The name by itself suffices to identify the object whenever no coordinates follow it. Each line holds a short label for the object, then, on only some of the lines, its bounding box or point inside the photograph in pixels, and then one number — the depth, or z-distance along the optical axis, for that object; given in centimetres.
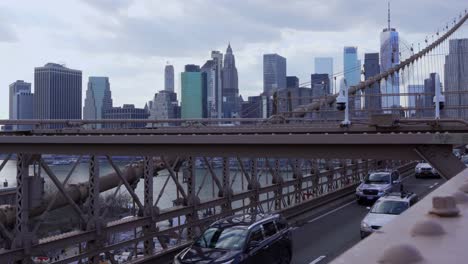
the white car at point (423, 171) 3869
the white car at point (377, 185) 2569
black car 1154
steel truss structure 1245
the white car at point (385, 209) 1609
